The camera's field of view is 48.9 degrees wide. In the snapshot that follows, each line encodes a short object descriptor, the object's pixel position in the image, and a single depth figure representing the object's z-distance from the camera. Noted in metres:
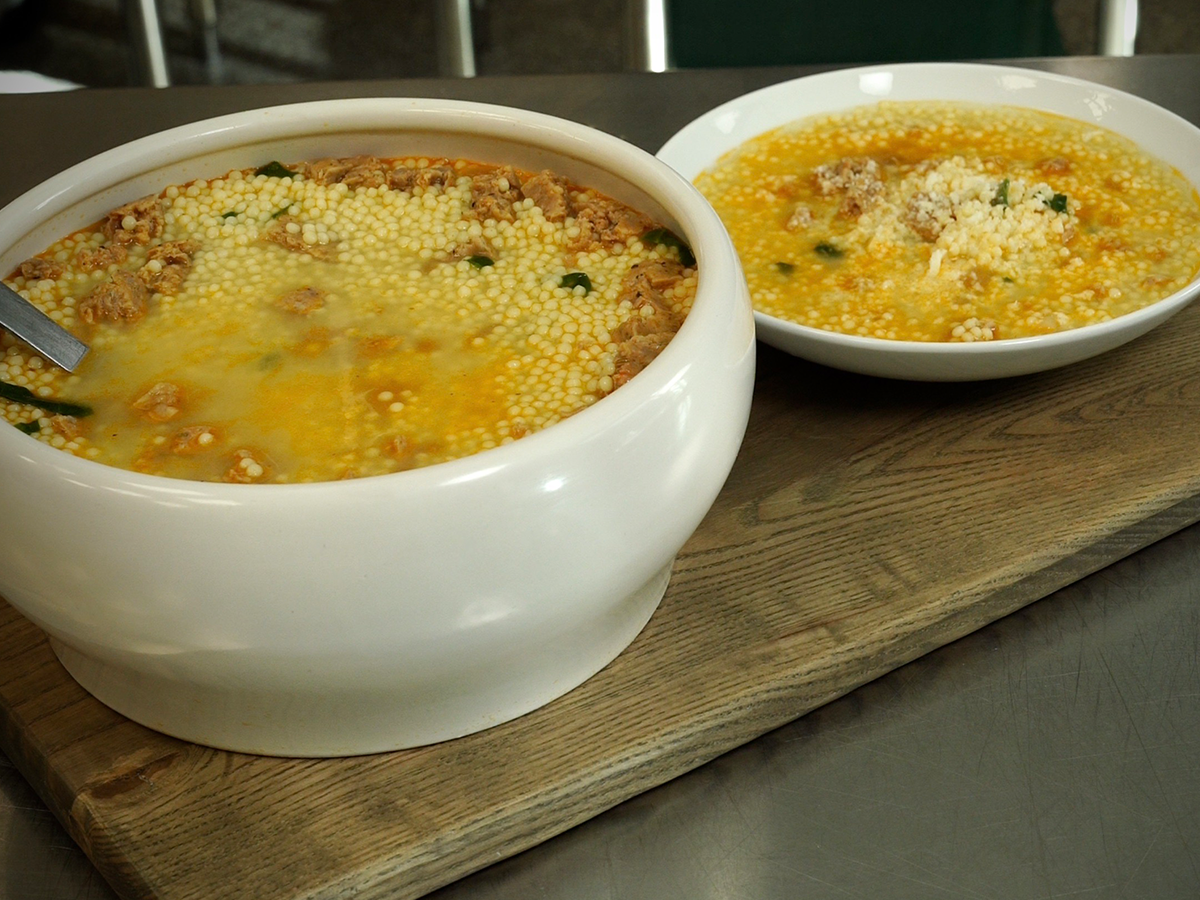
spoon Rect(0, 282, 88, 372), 0.90
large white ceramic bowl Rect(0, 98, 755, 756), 0.72
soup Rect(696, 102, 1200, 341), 1.17
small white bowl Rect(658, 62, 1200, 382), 1.06
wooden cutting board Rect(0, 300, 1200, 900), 0.83
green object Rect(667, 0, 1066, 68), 2.62
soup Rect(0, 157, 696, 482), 0.85
